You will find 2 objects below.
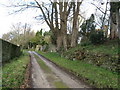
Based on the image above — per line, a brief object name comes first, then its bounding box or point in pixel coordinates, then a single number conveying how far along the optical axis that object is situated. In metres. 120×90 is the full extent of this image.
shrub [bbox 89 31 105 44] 10.72
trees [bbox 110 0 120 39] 10.62
